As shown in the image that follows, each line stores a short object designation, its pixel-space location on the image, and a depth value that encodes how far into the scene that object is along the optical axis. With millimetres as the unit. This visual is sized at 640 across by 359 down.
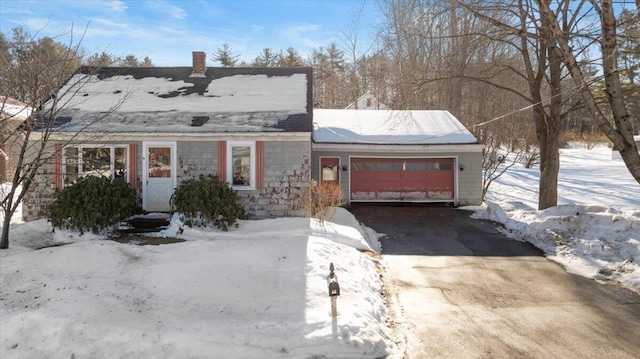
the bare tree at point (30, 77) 7758
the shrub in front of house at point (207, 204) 9867
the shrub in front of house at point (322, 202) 10953
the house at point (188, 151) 10828
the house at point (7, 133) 7696
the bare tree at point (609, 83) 8055
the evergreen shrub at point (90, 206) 9289
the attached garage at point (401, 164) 15766
